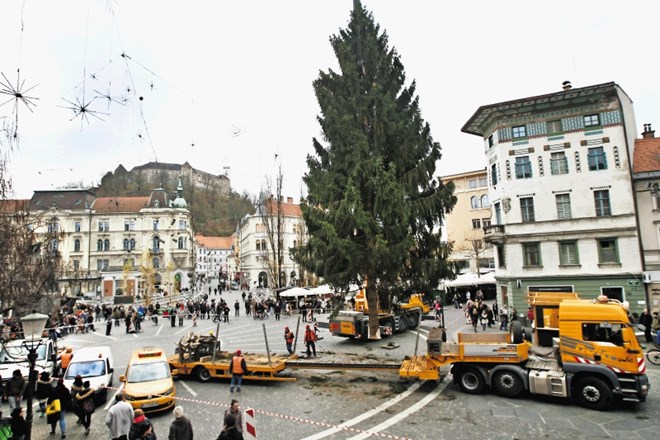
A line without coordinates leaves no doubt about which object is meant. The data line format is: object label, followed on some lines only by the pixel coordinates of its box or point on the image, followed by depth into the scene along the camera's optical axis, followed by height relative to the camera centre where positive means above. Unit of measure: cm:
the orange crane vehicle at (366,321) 2266 -280
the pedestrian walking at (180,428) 859 -305
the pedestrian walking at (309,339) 1877 -287
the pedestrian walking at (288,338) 1930 -288
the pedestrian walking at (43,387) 1213 -297
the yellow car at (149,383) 1220 -311
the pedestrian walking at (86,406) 1123 -328
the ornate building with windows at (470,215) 5569 +743
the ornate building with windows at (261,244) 7831 +634
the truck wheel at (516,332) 1331 -210
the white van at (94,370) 1377 -295
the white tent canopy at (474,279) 3547 -93
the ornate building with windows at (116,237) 6769 +784
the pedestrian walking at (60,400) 1111 -329
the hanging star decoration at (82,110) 788 +333
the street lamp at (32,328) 935 -98
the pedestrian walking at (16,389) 1257 -308
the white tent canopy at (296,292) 3539 -140
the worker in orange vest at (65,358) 1654 -294
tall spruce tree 2133 +489
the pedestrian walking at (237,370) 1424 -317
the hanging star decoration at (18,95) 730 +339
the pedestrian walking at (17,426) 961 -320
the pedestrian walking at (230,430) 829 -303
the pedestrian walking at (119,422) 955 -319
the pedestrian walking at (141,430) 873 -311
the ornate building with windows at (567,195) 2691 +479
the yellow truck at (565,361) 1164 -290
